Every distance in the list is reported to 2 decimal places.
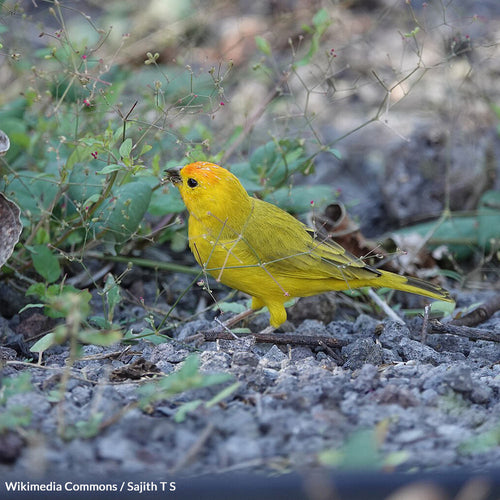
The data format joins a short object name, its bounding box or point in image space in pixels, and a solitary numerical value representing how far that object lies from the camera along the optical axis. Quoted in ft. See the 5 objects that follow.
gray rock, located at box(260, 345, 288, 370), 17.87
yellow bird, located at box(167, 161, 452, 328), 21.90
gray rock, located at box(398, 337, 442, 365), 19.83
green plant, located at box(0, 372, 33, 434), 12.63
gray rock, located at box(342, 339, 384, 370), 19.07
